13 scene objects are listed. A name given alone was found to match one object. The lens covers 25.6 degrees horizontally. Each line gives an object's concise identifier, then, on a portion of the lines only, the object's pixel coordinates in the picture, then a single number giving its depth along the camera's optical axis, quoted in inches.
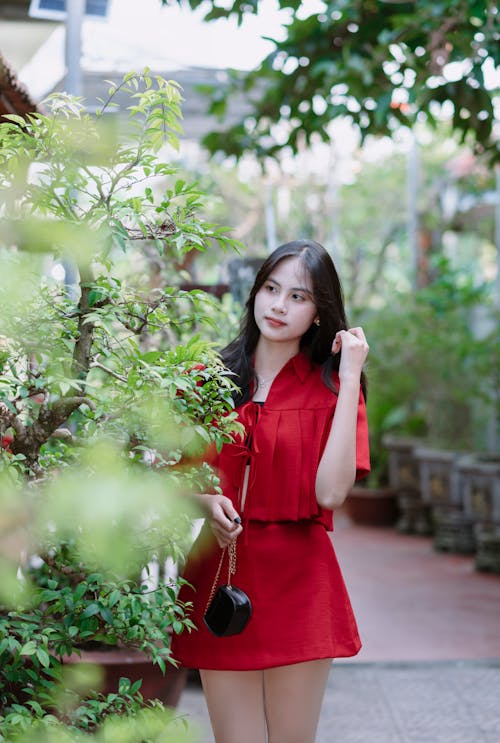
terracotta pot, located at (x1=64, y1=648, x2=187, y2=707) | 149.3
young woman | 109.0
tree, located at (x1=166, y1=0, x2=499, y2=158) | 217.9
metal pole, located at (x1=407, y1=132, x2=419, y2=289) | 572.4
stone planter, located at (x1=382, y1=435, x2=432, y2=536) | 418.0
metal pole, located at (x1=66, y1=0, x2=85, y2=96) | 190.1
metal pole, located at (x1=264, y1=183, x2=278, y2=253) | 348.6
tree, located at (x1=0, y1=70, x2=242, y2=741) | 87.2
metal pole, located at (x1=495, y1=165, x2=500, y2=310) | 422.3
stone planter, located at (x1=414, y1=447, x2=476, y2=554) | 371.2
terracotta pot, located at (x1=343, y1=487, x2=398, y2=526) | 445.4
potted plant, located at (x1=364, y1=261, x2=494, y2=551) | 373.7
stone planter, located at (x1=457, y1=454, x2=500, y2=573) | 326.3
